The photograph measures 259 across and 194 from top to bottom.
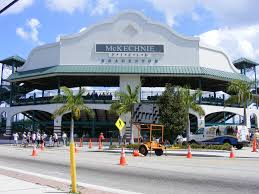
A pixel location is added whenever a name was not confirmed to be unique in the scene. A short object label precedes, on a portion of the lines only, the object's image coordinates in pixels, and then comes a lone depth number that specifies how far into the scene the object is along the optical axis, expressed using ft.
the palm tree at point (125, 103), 154.61
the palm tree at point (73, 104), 158.40
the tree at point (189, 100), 148.36
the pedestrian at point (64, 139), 164.21
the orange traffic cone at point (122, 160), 69.37
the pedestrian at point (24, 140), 154.30
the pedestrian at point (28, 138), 157.17
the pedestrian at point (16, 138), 168.98
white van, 129.70
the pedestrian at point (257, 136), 131.64
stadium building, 190.29
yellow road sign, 118.21
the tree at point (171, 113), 137.49
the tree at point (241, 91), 159.84
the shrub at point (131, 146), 123.13
